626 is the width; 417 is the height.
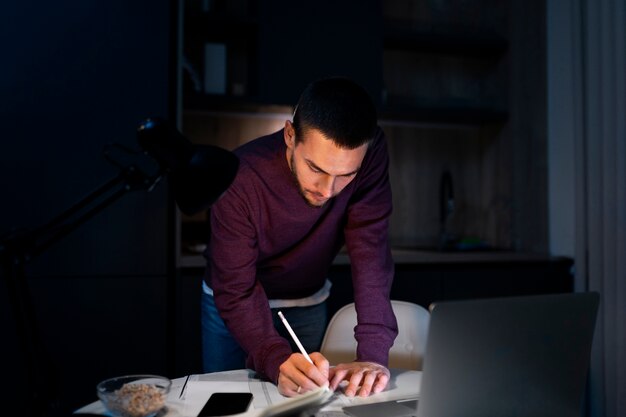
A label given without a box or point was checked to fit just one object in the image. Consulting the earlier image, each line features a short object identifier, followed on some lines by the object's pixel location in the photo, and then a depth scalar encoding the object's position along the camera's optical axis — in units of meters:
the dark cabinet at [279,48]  2.66
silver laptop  0.85
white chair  1.58
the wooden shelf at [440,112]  2.94
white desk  1.07
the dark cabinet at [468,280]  2.53
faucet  3.17
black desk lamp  0.79
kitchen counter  2.61
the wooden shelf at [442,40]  3.04
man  1.23
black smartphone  1.05
